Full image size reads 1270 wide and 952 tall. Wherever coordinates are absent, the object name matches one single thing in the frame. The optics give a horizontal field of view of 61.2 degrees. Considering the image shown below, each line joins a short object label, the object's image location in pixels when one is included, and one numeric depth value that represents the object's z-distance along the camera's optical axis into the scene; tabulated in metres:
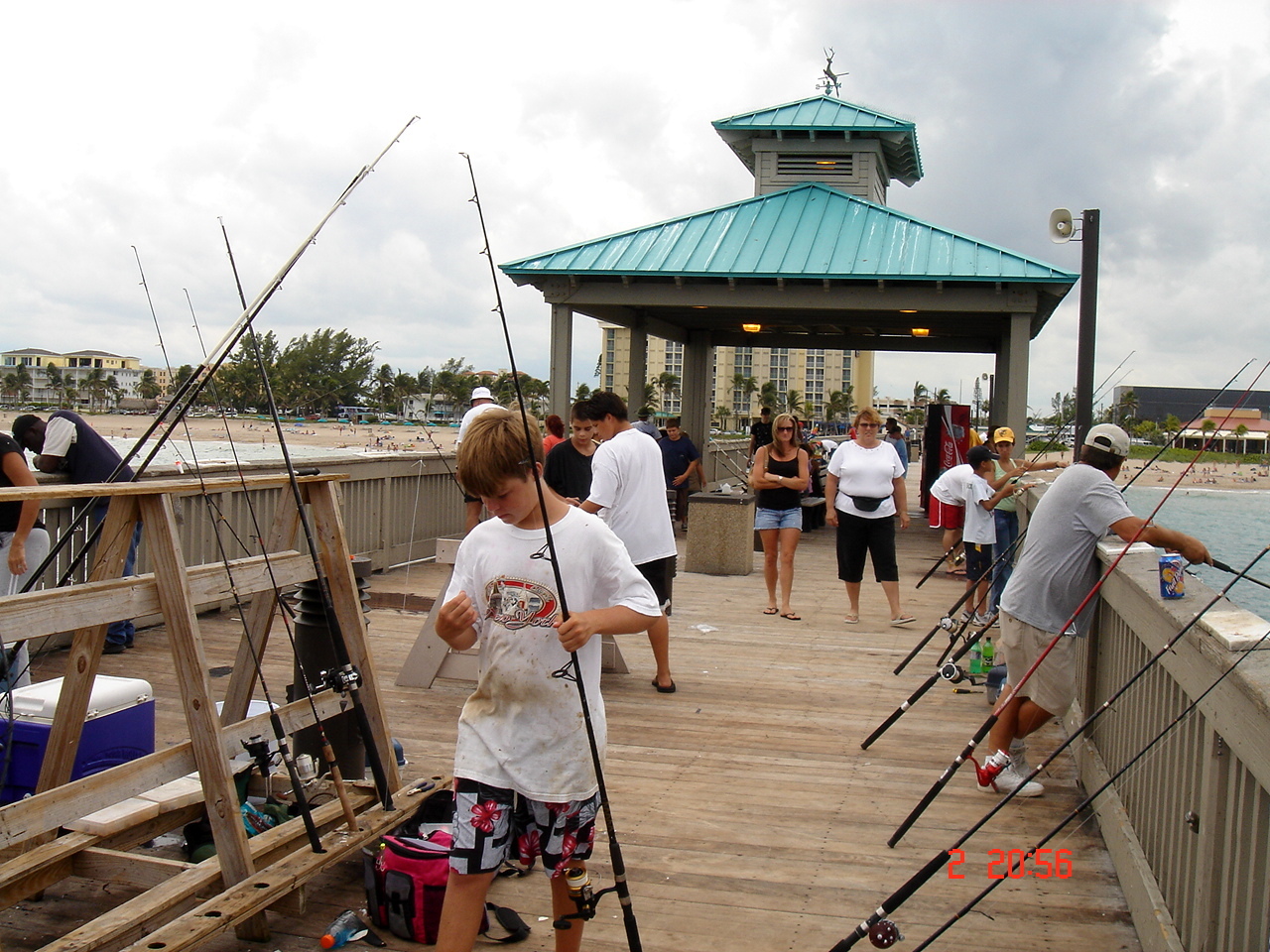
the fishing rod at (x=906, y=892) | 2.94
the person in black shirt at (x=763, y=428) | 17.09
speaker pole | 8.16
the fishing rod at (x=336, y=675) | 3.48
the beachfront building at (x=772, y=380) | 134.50
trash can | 11.89
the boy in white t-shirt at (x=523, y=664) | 2.79
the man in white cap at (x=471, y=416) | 7.99
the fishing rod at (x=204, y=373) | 3.48
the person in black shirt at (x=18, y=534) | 5.60
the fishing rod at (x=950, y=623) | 6.59
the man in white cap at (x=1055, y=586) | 4.70
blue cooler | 4.00
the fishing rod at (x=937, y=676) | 5.16
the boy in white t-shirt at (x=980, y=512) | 9.00
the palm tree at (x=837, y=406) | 138.50
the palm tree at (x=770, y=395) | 129.75
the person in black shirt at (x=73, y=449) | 6.78
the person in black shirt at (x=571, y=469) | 7.34
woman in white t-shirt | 8.53
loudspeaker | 8.18
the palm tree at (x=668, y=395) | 94.21
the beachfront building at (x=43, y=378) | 64.25
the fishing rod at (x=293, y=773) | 3.37
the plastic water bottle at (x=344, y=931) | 3.37
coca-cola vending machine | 16.17
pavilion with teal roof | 13.36
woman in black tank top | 8.78
